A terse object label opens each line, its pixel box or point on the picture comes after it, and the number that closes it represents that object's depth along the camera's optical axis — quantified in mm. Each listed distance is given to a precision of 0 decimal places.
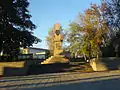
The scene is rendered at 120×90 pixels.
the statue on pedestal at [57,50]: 14908
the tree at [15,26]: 16862
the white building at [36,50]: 58462
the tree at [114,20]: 14988
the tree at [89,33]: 20490
